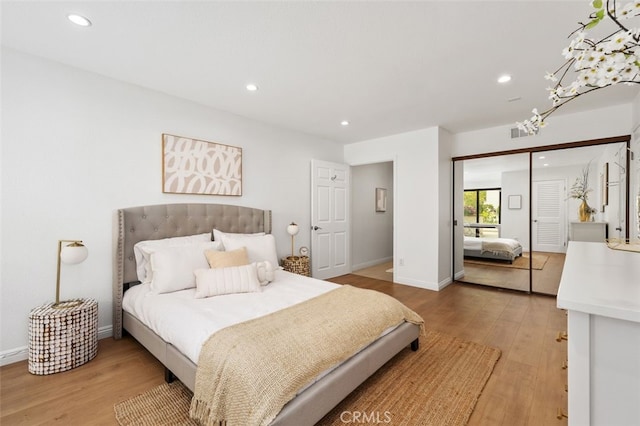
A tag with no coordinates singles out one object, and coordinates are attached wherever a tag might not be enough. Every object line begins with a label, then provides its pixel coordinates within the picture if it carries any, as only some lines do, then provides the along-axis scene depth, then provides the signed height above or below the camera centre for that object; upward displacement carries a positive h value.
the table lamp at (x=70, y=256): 2.21 -0.36
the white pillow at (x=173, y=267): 2.43 -0.50
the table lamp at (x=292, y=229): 4.09 -0.25
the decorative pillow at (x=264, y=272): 2.70 -0.58
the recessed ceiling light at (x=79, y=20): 1.86 +1.30
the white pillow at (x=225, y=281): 2.35 -0.60
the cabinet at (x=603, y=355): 0.80 -0.43
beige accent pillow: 2.66 -0.45
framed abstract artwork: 3.10 +0.54
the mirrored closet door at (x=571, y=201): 3.52 +0.16
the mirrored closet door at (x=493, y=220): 4.28 -0.12
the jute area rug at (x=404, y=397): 1.65 -1.22
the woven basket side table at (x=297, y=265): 3.95 -0.76
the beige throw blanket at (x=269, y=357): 1.33 -0.79
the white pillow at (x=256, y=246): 3.05 -0.38
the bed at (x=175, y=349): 1.51 -0.93
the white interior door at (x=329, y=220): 4.71 -0.13
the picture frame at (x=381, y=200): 6.43 +0.29
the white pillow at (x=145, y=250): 2.71 -0.37
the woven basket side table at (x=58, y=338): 2.08 -0.97
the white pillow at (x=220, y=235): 3.20 -0.27
